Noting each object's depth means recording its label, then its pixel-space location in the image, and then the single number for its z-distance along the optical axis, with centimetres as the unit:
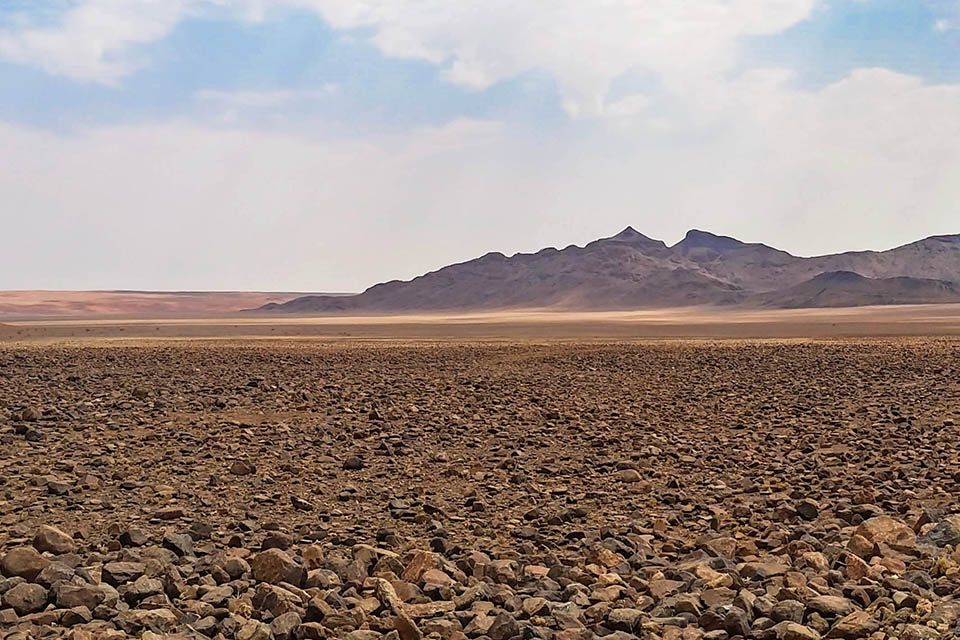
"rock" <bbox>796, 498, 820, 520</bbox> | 720
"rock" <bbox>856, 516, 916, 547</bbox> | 614
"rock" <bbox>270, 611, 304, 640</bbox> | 456
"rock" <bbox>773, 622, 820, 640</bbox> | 431
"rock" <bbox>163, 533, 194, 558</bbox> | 606
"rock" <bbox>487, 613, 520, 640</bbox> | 457
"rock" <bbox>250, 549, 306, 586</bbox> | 540
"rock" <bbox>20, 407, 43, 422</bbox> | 1148
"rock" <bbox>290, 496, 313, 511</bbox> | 755
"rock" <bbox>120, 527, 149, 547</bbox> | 631
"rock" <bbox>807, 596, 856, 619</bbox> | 465
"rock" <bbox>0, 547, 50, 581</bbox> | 545
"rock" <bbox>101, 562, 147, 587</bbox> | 542
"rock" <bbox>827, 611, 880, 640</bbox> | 436
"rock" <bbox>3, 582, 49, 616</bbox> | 494
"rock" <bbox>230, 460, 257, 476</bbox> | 873
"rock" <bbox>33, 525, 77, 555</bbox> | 606
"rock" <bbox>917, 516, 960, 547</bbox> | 599
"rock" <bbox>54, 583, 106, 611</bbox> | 495
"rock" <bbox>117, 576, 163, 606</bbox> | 509
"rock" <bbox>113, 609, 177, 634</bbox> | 468
